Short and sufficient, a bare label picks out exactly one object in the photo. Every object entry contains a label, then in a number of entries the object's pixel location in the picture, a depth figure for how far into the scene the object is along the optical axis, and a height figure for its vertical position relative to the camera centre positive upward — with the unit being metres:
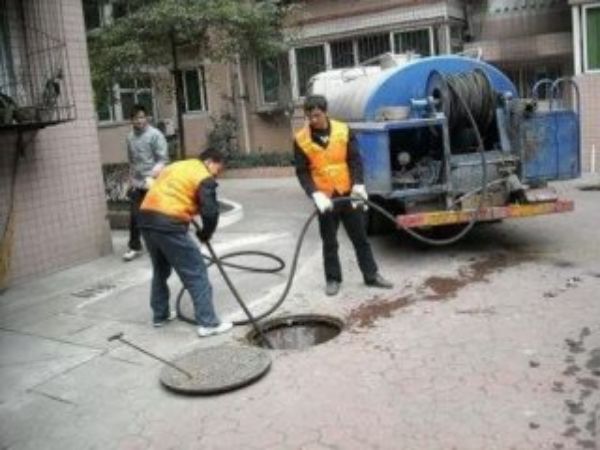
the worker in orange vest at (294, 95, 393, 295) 6.94 -0.54
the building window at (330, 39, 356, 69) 17.62 +1.37
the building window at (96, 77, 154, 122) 20.77 +0.79
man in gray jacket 8.94 -0.23
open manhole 6.25 -1.68
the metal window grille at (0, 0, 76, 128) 8.37 +0.87
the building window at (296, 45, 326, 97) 18.11 +1.27
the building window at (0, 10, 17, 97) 8.38 +0.84
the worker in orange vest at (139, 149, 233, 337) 6.08 -0.67
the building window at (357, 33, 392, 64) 17.04 +1.46
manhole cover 5.12 -1.63
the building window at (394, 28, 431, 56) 16.52 +1.43
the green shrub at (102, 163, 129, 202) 13.08 -0.82
